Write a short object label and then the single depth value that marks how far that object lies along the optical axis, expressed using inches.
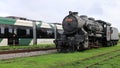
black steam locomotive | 400.7
